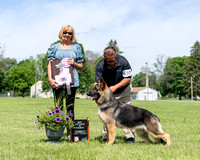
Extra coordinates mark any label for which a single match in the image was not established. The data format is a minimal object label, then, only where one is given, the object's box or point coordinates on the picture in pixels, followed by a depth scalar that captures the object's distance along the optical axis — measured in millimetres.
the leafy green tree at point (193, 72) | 71188
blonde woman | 5969
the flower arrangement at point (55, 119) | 5637
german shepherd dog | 5746
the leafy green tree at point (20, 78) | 78062
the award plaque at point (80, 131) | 6113
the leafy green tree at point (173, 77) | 80500
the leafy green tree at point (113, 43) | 74100
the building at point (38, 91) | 88625
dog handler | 6285
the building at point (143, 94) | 80500
